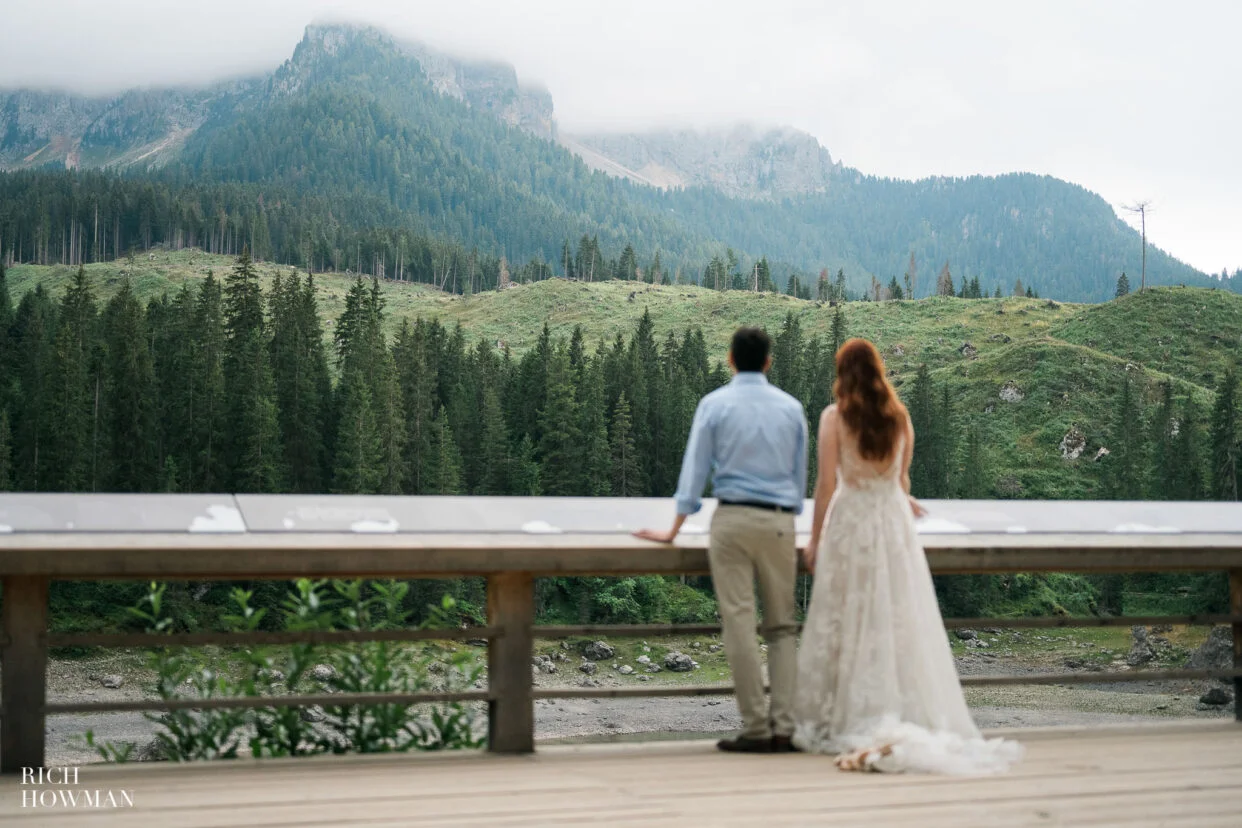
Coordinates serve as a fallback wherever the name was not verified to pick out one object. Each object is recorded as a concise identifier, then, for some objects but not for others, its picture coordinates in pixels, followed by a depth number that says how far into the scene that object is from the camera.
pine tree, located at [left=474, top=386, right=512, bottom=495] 71.75
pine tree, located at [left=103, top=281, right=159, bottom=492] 61.59
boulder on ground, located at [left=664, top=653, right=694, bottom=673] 54.38
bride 5.05
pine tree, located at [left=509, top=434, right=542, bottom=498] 72.25
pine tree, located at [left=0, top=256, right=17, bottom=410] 67.62
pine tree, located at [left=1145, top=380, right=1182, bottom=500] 72.81
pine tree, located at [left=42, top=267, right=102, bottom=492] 59.72
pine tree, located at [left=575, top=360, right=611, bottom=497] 72.00
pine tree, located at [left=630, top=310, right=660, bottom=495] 76.56
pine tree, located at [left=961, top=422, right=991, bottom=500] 76.81
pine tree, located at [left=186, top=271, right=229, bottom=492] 62.78
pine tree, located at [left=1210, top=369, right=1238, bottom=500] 71.44
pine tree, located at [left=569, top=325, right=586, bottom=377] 83.94
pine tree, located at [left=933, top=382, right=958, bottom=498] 76.69
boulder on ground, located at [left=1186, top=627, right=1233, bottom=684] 48.44
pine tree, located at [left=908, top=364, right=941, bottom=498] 76.50
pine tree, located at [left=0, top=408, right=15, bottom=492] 58.81
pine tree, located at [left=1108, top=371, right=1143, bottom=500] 76.12
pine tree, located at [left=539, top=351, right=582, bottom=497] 71.88
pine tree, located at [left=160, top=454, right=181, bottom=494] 59.75
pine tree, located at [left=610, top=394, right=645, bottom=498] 73.38
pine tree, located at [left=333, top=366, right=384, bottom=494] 62.81
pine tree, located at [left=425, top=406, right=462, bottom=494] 67.06
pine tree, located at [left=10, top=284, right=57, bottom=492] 60.56
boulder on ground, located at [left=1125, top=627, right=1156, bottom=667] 54.12
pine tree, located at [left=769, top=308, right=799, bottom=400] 87.69
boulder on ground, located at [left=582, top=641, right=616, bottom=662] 55.44
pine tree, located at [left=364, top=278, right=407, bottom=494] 65.31
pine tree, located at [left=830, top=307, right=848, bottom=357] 103.31
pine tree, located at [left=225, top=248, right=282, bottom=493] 61.03
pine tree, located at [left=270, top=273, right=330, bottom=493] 65.00
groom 5.12
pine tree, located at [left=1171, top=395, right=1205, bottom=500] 71.75
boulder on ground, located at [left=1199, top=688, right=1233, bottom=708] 45.19
